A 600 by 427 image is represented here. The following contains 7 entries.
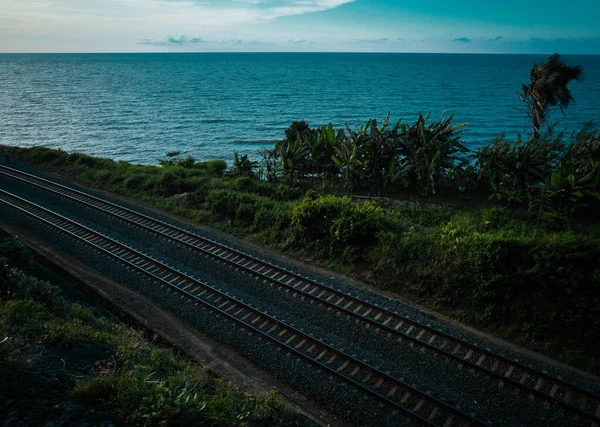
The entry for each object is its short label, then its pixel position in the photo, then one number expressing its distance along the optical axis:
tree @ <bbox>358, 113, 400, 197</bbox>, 19.36
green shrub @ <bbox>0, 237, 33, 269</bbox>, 13.00
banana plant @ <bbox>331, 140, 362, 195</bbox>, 19.27
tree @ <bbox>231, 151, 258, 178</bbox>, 24.16
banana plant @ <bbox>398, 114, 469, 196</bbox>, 18.09
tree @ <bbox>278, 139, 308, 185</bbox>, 21.27
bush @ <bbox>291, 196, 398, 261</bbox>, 14.38
